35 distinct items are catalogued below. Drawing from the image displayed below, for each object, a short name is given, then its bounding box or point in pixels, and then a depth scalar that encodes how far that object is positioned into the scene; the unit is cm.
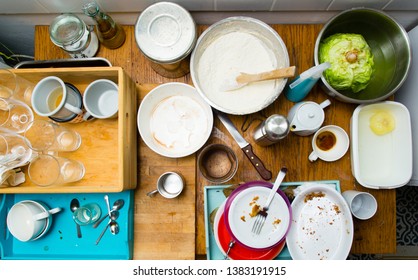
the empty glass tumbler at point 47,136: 99
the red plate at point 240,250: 99
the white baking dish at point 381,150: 105
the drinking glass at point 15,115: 97
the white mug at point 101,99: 100
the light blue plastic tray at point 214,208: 104
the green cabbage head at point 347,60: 101
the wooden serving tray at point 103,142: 91
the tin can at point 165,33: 95
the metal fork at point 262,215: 95
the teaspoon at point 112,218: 102
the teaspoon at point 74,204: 106
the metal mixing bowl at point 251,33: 97
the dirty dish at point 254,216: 95
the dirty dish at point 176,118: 105
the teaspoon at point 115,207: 102
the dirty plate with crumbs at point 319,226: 100
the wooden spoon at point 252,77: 95
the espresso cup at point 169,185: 104
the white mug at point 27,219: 100
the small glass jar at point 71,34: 98
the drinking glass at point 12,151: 93
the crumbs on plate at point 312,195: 101
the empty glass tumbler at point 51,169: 98
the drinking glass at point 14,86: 95
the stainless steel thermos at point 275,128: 91
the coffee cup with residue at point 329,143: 107
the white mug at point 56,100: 94
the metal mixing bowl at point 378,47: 100
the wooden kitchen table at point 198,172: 106
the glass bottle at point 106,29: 93
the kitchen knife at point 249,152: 105
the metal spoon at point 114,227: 102
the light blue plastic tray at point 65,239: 104
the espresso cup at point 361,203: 102
